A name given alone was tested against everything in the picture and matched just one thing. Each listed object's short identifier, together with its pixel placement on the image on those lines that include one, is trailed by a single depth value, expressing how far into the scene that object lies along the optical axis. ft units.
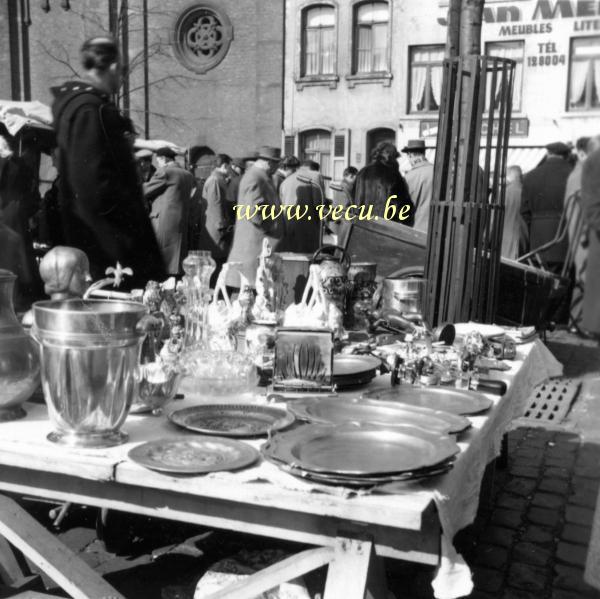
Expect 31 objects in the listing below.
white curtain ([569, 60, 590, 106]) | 36.74
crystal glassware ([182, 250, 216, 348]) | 8.16
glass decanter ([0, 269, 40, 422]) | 5.64
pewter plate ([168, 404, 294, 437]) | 5.64
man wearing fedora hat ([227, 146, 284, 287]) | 20.22
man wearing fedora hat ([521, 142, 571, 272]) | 22.24
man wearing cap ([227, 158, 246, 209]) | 29.32
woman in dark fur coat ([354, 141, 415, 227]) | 21.25
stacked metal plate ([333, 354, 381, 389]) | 7.11
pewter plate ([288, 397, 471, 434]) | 5.75
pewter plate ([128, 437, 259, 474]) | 4.85
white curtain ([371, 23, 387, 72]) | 56.95
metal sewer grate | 16.05
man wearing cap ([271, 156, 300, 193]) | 29.58
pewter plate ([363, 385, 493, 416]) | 6.49
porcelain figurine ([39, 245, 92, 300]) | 6.45
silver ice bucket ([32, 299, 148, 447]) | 4.96
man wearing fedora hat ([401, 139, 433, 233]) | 22.43
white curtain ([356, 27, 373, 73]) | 57.60
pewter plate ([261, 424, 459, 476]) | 4.74
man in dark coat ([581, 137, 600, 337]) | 5.64
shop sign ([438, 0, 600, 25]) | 37.49
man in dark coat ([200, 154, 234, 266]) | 25.21
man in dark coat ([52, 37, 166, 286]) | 9.08
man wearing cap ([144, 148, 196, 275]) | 22.13
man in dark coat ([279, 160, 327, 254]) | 25.02
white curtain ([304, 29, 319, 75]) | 59.00
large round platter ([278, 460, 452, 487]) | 4.53
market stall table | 4.54
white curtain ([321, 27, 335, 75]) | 58.39
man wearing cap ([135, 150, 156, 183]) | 26.76
